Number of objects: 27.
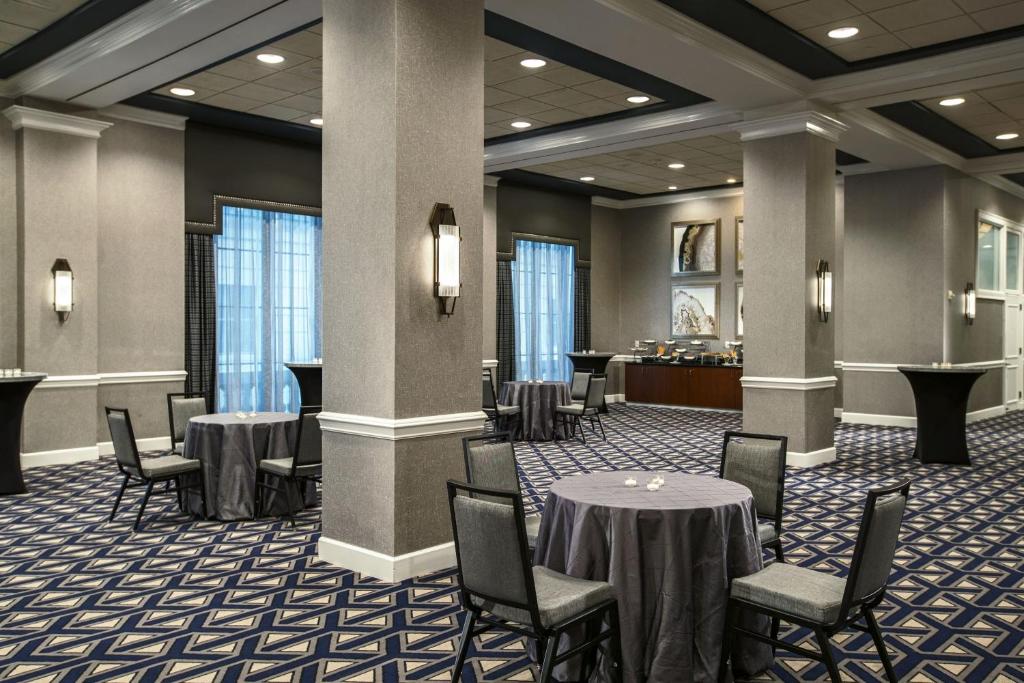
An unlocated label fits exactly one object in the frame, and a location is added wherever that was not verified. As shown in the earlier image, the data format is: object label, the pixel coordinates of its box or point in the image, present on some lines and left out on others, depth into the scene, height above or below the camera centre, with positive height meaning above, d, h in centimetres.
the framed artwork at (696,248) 1509 +166
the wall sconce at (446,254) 487 +50
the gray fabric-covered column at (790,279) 851 +62
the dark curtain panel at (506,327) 1359 +18
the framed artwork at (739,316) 1469 +37
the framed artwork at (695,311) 1512 +49
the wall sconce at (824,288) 867 +52
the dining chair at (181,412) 730 -66
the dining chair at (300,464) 593 -93
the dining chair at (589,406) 1049 -89
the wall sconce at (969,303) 1227 +51
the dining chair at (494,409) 1038 -91
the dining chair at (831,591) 292 -97
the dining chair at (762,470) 420 -71
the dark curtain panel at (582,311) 1526 +49
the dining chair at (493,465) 408 -66
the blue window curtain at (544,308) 1411 +54
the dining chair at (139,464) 589 -94
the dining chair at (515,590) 286 -95
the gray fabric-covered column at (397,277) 473 +37
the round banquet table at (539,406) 1063 -89
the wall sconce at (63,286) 842 +54
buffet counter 1405 -86
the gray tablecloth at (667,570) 316 -92
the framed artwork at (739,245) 1455 +165
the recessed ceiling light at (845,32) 689 +260
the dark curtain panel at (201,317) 975 +26
